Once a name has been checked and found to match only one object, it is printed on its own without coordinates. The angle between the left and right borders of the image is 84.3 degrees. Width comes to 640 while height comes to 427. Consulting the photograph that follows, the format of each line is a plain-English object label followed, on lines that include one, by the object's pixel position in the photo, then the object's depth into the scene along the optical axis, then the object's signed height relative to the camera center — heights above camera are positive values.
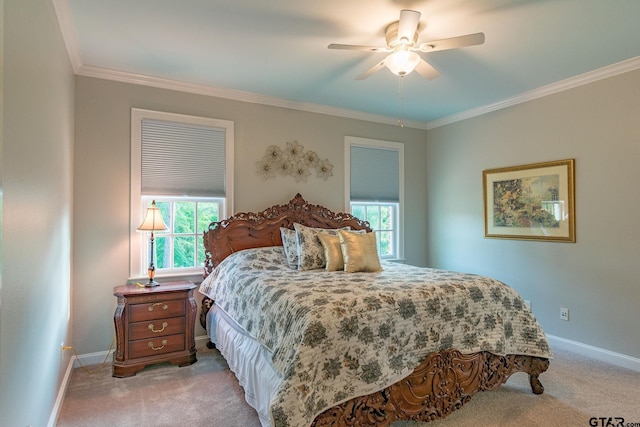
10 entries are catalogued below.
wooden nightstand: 2.87 -0.92
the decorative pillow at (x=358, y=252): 3.07 -0.31
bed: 1.79 -0.74
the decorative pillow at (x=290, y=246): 3.36 -0.28
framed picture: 3.52 +0.16
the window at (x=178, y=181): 3.34 +0.36
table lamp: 3.07 -0.05
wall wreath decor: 3.96 +0.63
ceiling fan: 2.12 +1.09
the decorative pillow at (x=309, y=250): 3.23 -0.30
